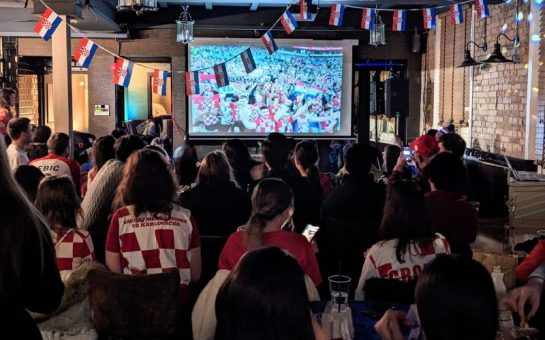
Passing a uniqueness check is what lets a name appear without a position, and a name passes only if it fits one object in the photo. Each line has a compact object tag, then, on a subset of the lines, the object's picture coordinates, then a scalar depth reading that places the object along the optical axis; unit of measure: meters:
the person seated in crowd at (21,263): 1.68
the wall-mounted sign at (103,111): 11.96
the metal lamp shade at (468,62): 8.30
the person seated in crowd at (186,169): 4.88
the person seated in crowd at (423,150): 5.80
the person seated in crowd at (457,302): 1.53
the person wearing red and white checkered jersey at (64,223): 2.97
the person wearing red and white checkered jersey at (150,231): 3.13
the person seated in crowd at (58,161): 5.08
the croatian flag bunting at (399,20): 8.73
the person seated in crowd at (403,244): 2.85
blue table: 2.35
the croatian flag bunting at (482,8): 7.80
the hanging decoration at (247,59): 8.52
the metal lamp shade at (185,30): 7.91
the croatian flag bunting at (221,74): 8.43
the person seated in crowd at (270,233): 2.85
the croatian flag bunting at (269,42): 8.56
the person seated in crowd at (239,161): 5.77
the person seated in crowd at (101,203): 3.65
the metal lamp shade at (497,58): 7.43
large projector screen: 11.42
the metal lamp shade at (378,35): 8.51
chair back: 2.73
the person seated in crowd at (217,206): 3.98
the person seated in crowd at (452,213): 3.88
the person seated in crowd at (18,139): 5.34
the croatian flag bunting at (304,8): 8.05
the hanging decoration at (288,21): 8.47
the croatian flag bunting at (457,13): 8.20
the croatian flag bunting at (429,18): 8.55
